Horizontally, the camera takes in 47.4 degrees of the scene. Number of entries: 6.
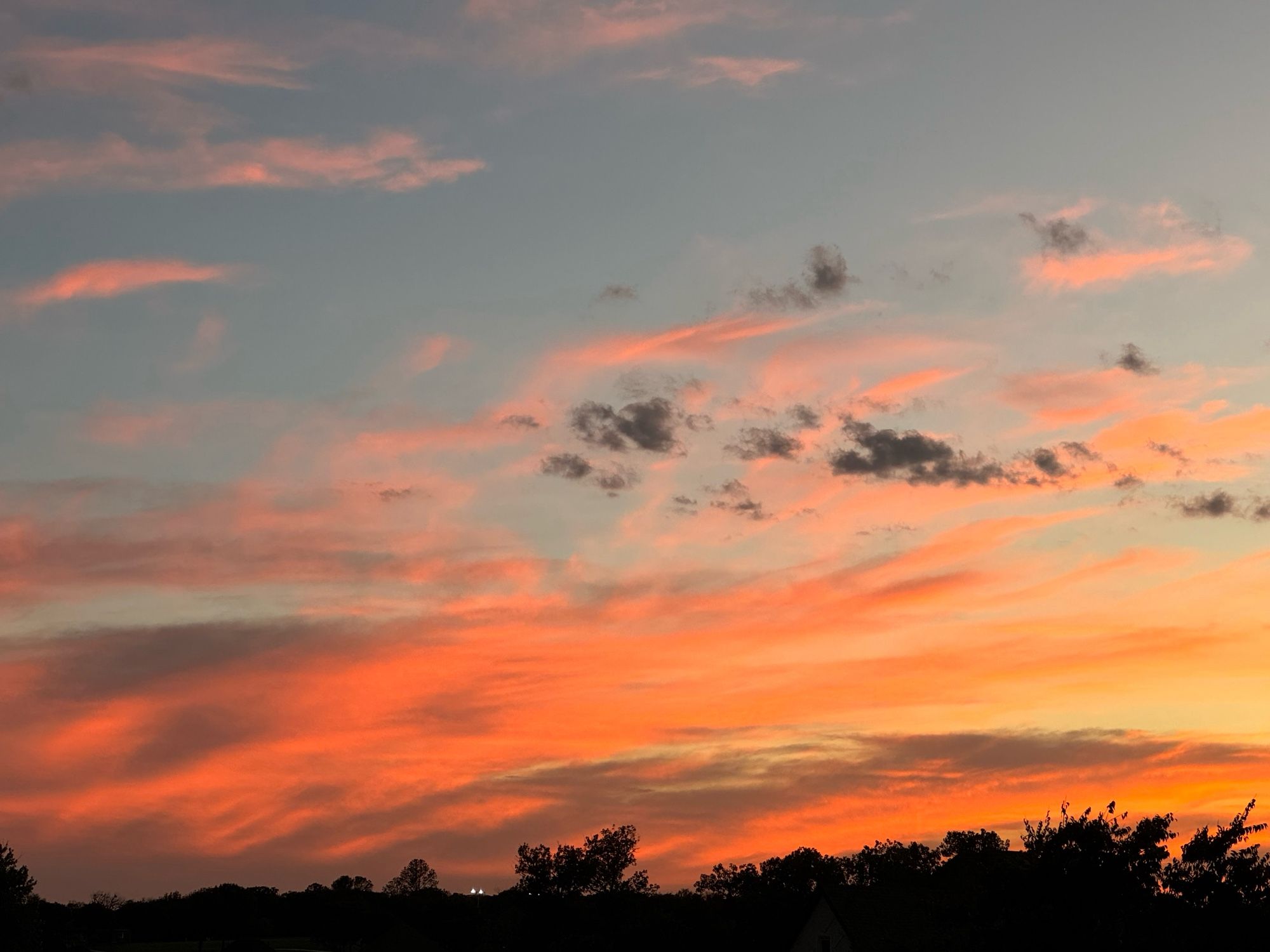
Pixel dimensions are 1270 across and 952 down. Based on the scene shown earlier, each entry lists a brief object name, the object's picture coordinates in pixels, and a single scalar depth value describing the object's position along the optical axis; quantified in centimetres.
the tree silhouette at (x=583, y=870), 16938
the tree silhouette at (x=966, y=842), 14575
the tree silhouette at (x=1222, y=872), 4375
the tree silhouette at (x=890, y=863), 15850
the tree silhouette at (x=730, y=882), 15525
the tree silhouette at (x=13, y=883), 8406
